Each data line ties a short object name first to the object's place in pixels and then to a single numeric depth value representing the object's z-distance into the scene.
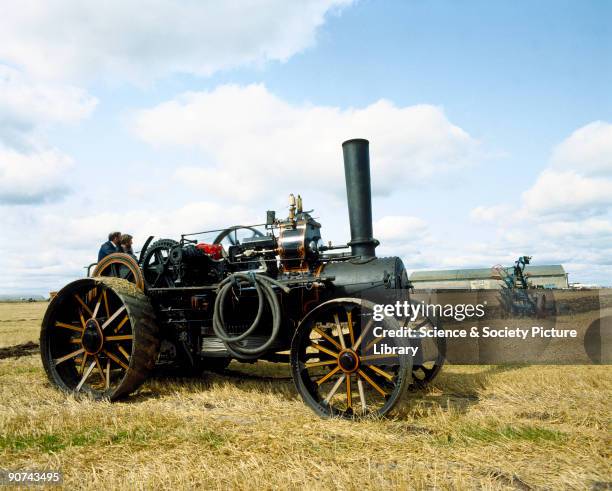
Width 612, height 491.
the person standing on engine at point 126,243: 7.62
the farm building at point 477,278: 38.94
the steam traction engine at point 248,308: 5.10
